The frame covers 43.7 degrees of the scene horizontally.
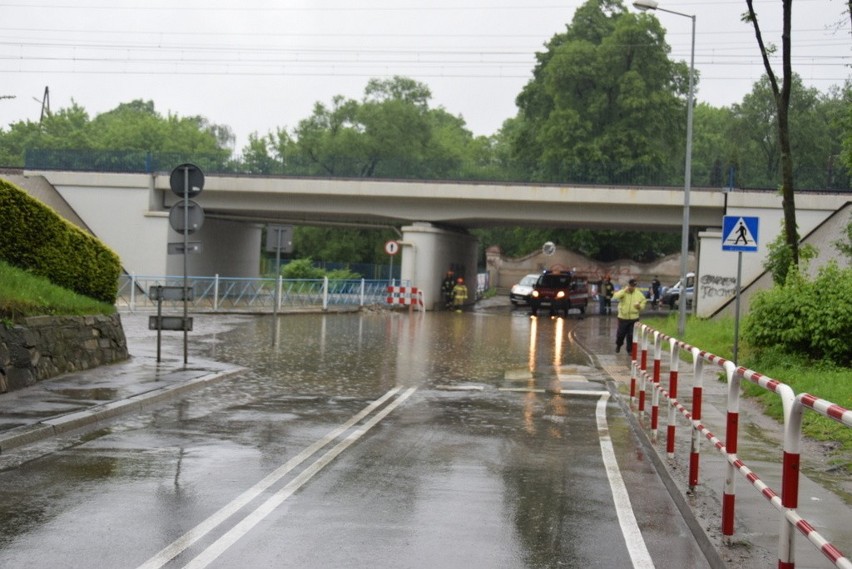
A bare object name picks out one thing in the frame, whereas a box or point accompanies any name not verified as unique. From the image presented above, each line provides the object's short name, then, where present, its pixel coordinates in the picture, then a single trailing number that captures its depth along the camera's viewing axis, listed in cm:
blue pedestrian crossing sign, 1634
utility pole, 9648
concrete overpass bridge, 4347
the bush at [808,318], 1518
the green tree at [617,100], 5950
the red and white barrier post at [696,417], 812
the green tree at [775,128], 6981
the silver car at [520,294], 5431
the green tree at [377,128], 8000
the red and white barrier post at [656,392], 1112
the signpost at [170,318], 1642
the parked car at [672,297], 5688
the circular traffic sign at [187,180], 1700
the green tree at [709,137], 7981
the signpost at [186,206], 1694
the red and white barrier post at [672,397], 959
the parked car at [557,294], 4675
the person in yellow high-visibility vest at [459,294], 4894
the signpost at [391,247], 4465
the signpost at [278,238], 2406
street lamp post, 2677
